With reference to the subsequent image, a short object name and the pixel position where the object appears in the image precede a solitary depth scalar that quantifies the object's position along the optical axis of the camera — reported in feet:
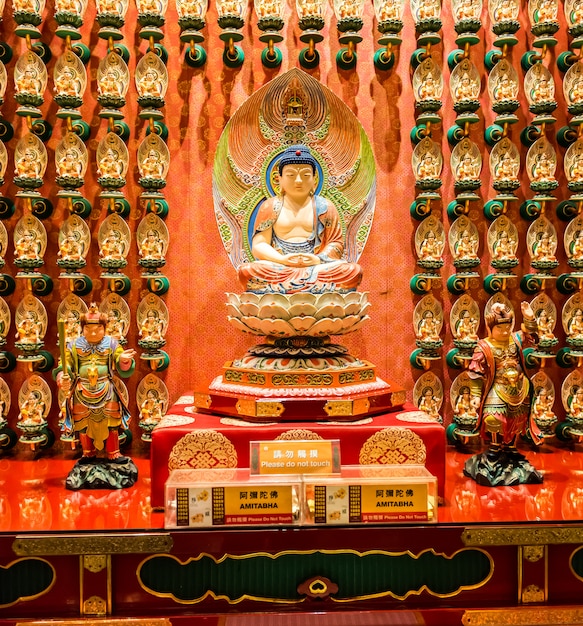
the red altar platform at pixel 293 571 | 7.73
